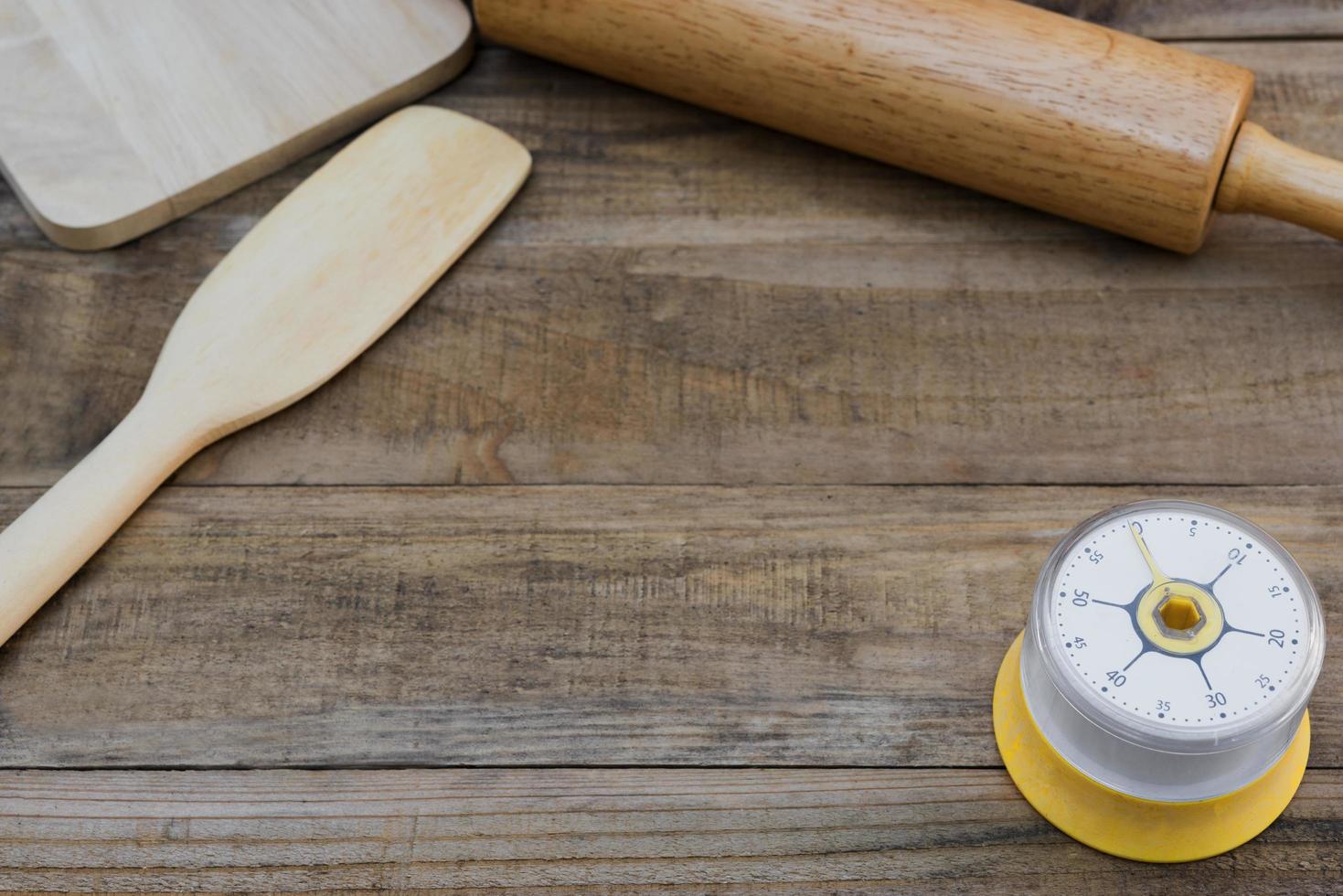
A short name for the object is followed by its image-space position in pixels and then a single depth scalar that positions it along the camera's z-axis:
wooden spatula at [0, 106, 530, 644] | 0.77
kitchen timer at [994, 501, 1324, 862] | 0.69
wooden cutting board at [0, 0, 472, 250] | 0.83
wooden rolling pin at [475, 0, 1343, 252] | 0.79
